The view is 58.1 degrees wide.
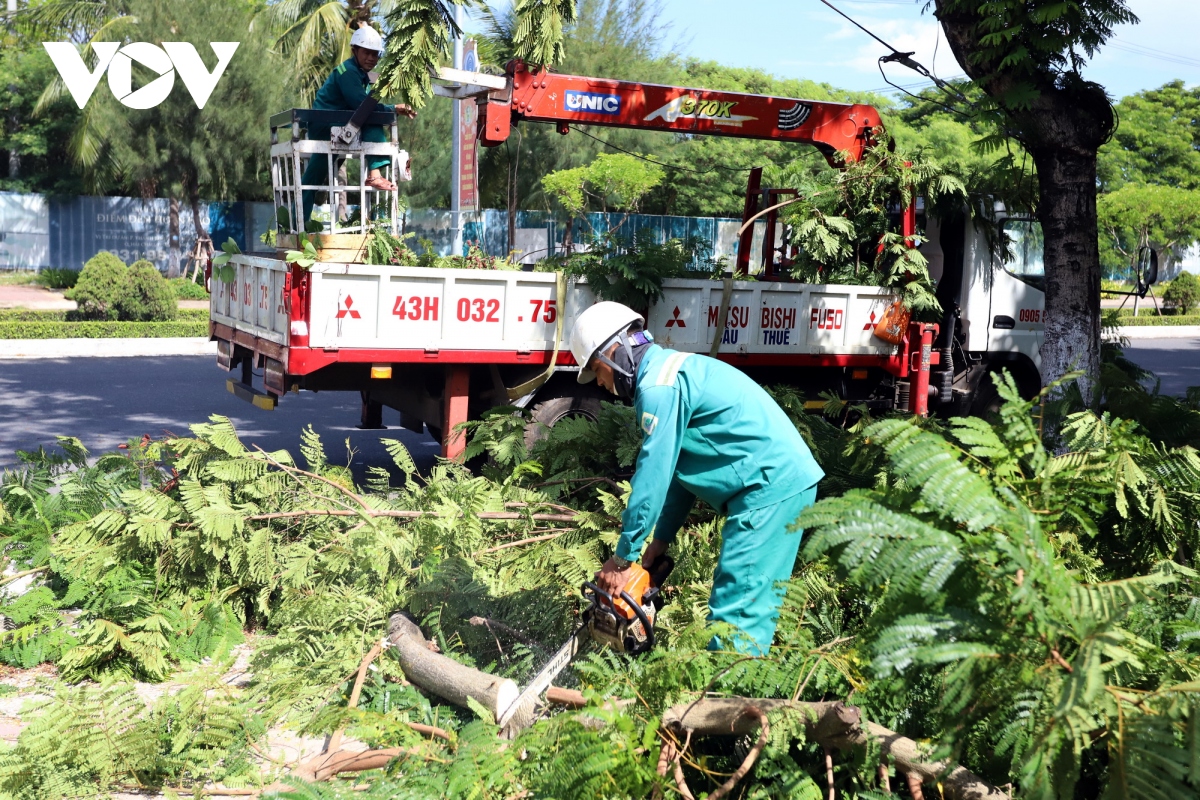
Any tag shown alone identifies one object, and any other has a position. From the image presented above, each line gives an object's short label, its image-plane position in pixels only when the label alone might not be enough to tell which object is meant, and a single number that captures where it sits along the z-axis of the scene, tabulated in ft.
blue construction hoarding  106.32
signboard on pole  29.25
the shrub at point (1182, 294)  110.73
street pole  57.41
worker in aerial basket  26.86
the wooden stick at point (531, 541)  17.37
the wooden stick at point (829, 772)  9.57
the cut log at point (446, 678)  13.14
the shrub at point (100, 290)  63.77
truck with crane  24.94
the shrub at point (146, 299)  64.69
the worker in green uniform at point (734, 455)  12.14
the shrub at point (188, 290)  89.45
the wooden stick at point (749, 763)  9.63
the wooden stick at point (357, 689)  12.77
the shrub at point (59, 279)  96.84
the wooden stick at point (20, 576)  17.84
